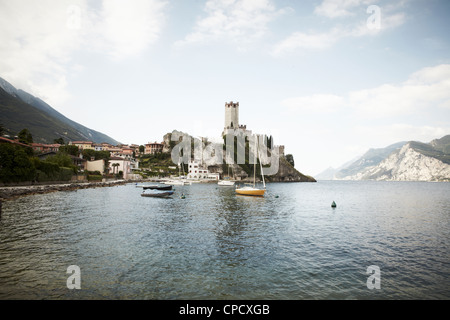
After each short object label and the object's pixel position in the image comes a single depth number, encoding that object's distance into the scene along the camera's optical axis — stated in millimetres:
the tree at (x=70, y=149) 115125
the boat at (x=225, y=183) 128425
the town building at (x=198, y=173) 173125
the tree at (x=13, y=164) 57875
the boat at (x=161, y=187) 74850
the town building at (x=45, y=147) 140112
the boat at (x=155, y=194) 63281
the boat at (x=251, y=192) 66250
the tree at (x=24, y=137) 110488
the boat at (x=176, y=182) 123812
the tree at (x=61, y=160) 87050
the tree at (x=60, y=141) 153375
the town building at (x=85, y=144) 188625
